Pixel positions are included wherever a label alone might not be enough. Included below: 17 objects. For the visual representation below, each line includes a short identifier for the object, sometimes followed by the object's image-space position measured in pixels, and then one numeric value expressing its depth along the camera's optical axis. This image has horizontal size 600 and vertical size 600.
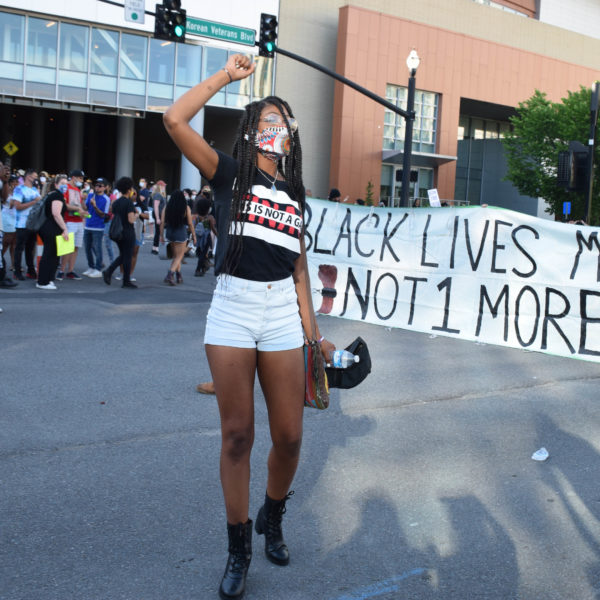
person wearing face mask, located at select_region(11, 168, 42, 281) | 13.02
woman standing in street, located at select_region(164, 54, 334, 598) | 3.06
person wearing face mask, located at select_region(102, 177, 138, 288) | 13.12
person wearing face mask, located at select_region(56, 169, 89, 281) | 13.72
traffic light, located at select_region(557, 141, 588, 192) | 14.72
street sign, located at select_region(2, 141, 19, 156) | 30.03
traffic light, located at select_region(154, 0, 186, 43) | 16.47
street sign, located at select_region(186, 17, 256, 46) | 16.59
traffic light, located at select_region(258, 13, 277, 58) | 17.50
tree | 30.52
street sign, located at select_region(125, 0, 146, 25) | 16.30
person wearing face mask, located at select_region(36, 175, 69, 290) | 12.16
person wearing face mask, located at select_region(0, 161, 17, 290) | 12.19
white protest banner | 7.46
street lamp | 18.77
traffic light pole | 16.62
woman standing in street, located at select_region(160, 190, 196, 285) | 13.97
